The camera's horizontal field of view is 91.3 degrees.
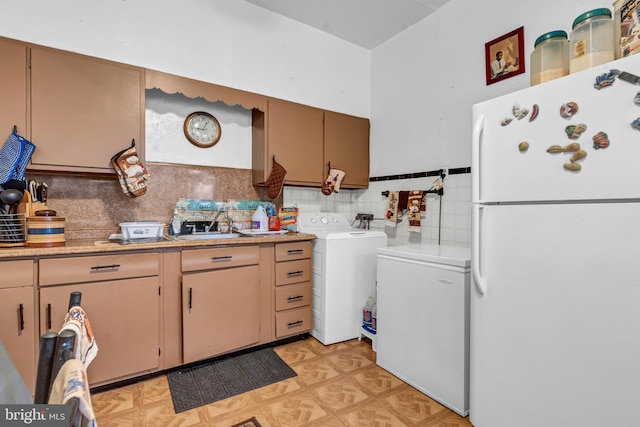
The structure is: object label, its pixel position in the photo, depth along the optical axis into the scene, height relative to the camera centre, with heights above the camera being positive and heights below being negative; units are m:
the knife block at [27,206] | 1.85 +0.04
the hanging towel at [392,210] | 3.04 +0.03
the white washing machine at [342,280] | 2.62 -0.58
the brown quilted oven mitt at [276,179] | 2.80 +0.31
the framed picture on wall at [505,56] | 2.16 +1.13
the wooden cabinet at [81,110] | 1.94 +0.68
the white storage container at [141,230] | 2.14 -0.12
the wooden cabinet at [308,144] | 2.83 +0.68
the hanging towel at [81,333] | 0.65 -0.27
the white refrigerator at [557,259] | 1.10 -0.19
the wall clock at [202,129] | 2.69 +0.74
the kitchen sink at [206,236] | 2.43 -0.19
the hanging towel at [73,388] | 0.46 -0.27
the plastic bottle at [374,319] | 2.63 -0.90
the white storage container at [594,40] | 1.27 +0.72
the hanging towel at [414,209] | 2.85 +0.04
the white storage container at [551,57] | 1.42 +0.72
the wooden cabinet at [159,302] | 1.72 -0.59
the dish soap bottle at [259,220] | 2.85 -0.07
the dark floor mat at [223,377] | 1.91 -1.12
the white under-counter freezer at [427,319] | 1.76 -0.67
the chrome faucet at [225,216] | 2.76 -0.04
